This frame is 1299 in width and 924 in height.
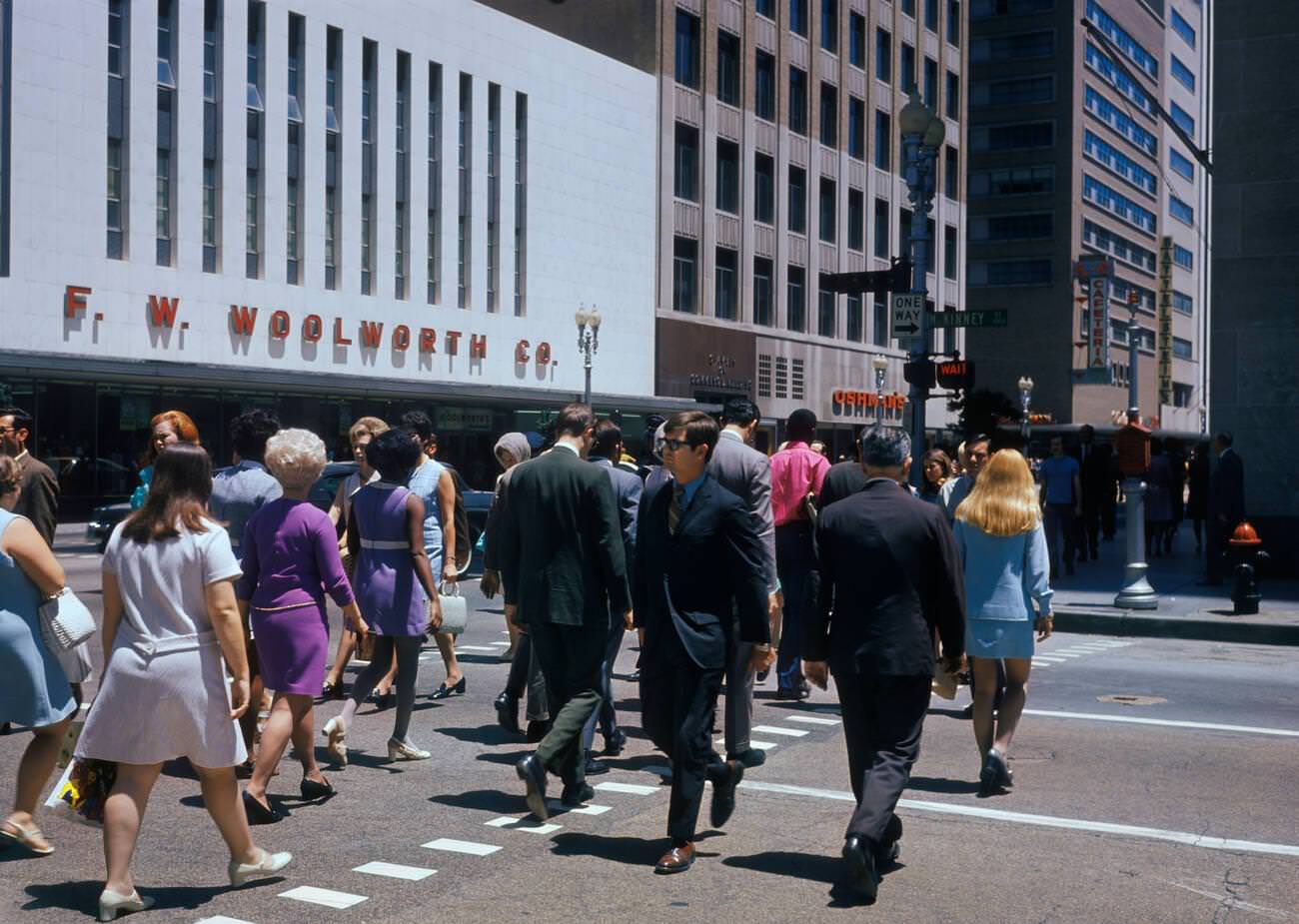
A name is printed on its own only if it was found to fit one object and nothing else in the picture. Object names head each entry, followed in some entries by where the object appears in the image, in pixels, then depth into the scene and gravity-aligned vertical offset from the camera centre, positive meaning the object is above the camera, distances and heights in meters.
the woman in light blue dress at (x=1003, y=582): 8.05 -0.69
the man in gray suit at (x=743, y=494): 7.94 -0.28
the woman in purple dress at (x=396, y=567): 8.37 -0.68
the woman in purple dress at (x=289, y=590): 7.12 -0.69
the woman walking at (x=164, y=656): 5.57 -0.78
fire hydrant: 15.77 -1.17
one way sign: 19.11 +1.65
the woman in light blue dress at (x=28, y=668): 6.28 -0.94
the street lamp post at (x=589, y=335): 38.59 +2.83
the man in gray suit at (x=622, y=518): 8.61 -0.46
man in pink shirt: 10.82 -0.64
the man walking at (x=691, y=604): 6.46 -0.67
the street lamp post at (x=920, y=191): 19.45 +3.40
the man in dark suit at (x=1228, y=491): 18.33 -0.47
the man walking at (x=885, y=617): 6.28 -0.69
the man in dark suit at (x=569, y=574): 7.41 -0.62
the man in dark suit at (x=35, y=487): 9.59 -0.31
